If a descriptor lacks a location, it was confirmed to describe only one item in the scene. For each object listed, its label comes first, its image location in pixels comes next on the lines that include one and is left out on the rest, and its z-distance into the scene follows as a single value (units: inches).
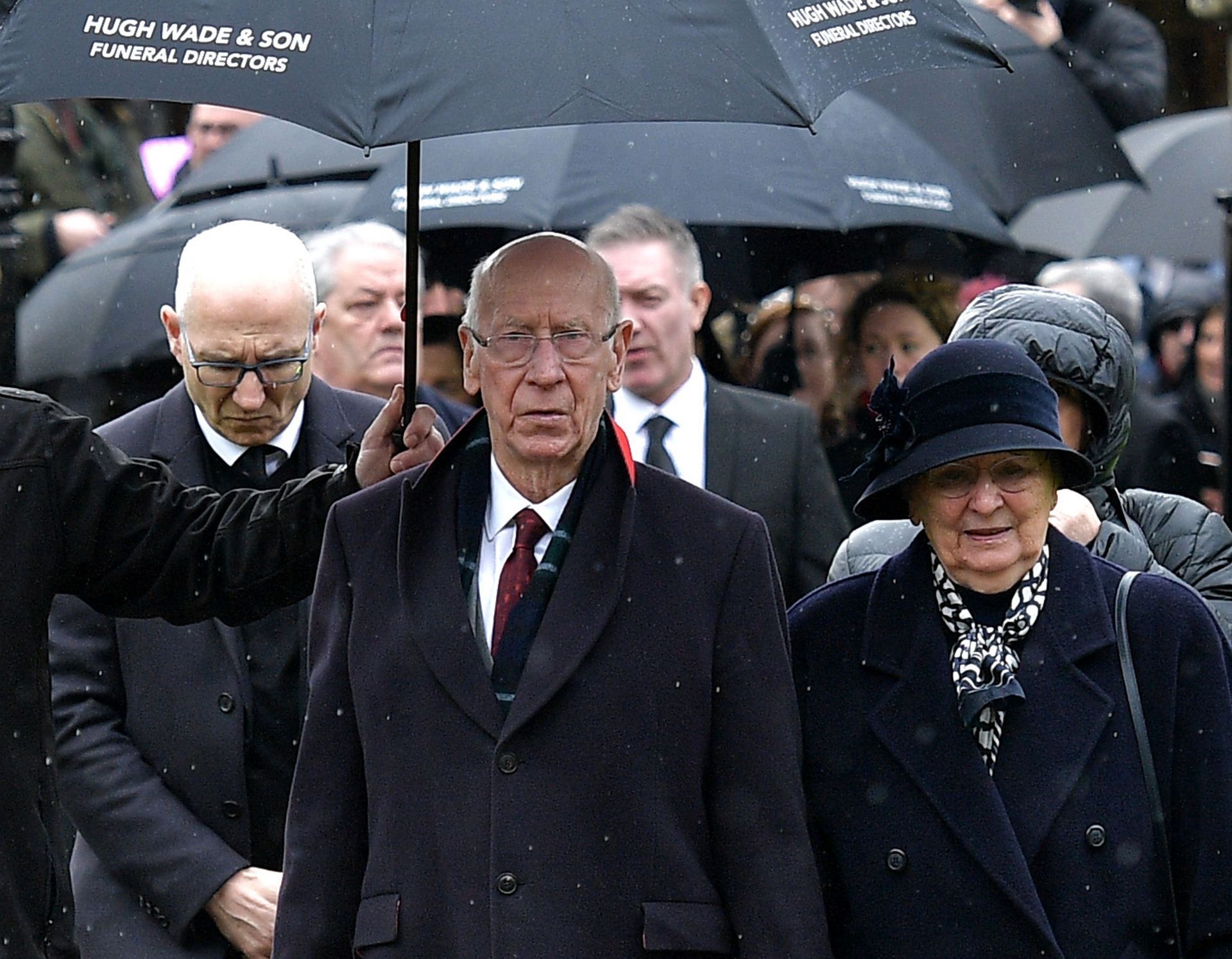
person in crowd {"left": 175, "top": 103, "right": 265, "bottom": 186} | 829.2
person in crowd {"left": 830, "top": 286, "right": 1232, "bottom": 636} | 370.6
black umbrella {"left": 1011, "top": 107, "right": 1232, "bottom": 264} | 854.5
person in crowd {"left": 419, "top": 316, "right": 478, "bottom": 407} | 630.5
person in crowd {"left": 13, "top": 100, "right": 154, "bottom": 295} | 815.7
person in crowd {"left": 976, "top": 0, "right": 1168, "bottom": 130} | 844.0
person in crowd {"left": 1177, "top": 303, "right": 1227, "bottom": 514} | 850.1
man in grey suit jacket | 531.8
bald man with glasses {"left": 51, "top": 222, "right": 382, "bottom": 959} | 420.5
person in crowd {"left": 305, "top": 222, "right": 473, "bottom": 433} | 571.5
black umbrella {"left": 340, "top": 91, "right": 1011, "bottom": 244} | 599.2
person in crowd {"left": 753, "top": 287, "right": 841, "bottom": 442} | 741.3
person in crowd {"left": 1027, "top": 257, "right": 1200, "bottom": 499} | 694.5
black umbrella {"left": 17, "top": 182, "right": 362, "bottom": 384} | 676.7
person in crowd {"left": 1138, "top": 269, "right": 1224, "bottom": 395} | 948.0
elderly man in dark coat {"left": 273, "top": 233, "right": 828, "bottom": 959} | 332.2
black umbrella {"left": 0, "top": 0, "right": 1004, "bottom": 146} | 311.1
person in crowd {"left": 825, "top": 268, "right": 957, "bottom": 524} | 661.9
